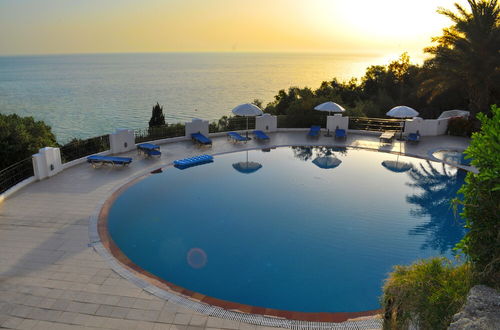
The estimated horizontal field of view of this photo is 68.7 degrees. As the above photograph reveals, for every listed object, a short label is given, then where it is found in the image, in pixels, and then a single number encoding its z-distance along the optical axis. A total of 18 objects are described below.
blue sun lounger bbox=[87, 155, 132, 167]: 14.90
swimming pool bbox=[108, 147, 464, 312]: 8.10
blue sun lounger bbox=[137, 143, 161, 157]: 16.53
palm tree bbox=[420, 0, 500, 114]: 19.86
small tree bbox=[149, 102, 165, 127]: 31.16
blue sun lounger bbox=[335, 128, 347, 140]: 20.56
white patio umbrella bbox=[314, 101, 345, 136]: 20.20
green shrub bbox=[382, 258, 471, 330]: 4.62
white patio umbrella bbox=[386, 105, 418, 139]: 19.02
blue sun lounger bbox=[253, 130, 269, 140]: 19.94
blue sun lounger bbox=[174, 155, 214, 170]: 15.73
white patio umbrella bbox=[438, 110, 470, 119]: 24.84
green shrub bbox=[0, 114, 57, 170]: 14.85
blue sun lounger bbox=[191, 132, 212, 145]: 18.61
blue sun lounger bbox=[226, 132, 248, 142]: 19.41
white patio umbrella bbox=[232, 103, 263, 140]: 18.89
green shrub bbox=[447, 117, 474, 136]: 21.28
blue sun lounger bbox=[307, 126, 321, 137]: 21.41
